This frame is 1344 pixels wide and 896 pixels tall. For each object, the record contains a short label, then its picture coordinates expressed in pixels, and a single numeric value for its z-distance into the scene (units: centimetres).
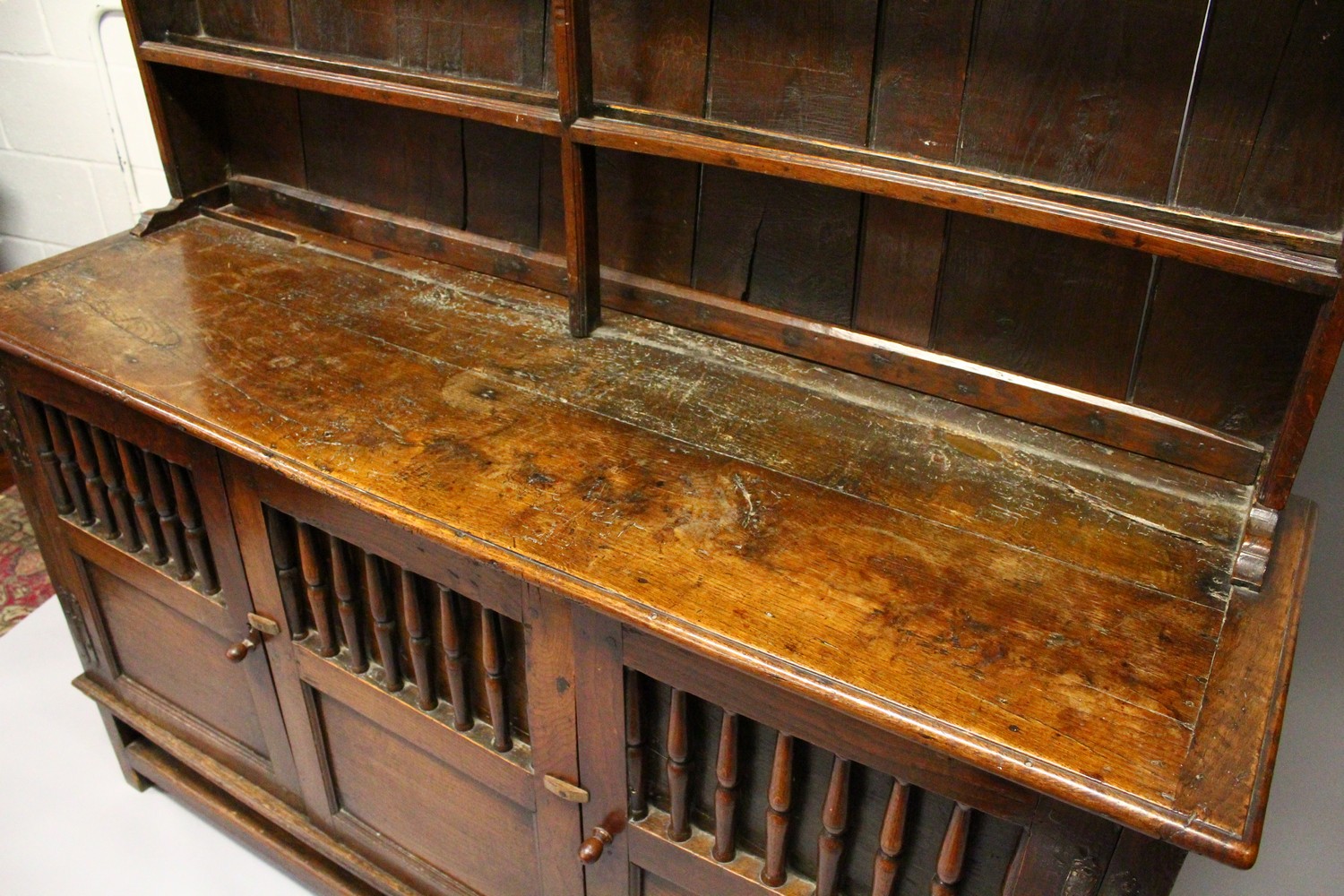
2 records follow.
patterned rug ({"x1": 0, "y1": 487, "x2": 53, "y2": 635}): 230
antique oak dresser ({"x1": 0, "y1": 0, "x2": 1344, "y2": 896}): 93
